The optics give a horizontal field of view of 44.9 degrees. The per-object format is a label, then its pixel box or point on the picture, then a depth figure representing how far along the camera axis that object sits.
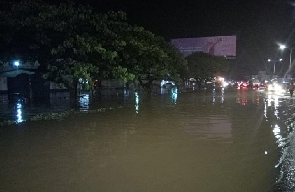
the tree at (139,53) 18.22
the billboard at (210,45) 59.88
